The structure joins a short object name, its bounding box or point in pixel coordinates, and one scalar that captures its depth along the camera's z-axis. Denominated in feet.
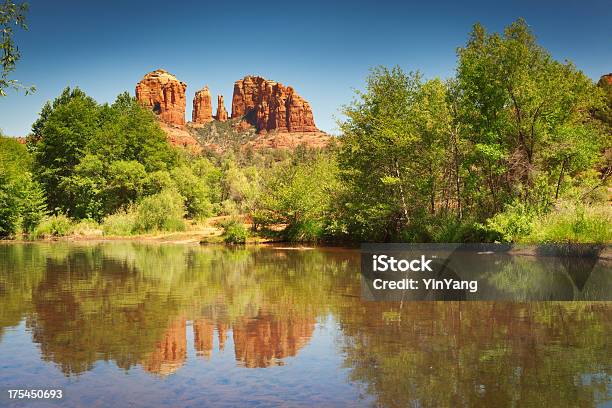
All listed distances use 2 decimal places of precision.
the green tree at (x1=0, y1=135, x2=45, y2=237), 144.05
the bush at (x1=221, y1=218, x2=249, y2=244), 123.95
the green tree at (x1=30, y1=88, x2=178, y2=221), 165.68
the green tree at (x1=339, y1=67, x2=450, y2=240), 93.15
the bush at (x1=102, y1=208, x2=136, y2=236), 151.26
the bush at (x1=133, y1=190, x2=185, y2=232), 150.61
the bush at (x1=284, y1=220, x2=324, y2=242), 118.54
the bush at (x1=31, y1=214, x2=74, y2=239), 147.54
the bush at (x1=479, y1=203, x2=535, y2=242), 72.90
